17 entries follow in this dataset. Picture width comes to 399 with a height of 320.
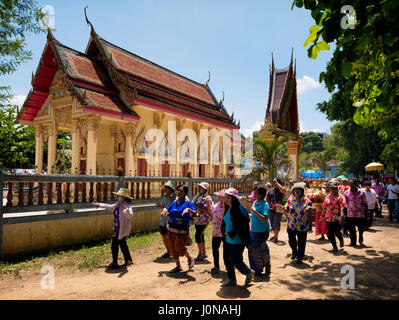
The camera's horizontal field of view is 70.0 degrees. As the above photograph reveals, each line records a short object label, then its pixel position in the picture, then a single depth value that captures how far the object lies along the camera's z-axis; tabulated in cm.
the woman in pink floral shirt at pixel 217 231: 541
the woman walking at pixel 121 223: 553
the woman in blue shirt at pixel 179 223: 525
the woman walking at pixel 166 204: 622
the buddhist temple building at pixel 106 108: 1231
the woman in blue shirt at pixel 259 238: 513
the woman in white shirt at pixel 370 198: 1016
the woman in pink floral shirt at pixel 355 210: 773
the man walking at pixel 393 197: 1198
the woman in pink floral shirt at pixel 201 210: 600
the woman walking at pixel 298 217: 582
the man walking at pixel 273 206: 826
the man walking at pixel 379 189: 1299
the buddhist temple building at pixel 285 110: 2103
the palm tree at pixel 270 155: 1541
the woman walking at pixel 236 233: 445
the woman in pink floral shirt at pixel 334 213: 700
